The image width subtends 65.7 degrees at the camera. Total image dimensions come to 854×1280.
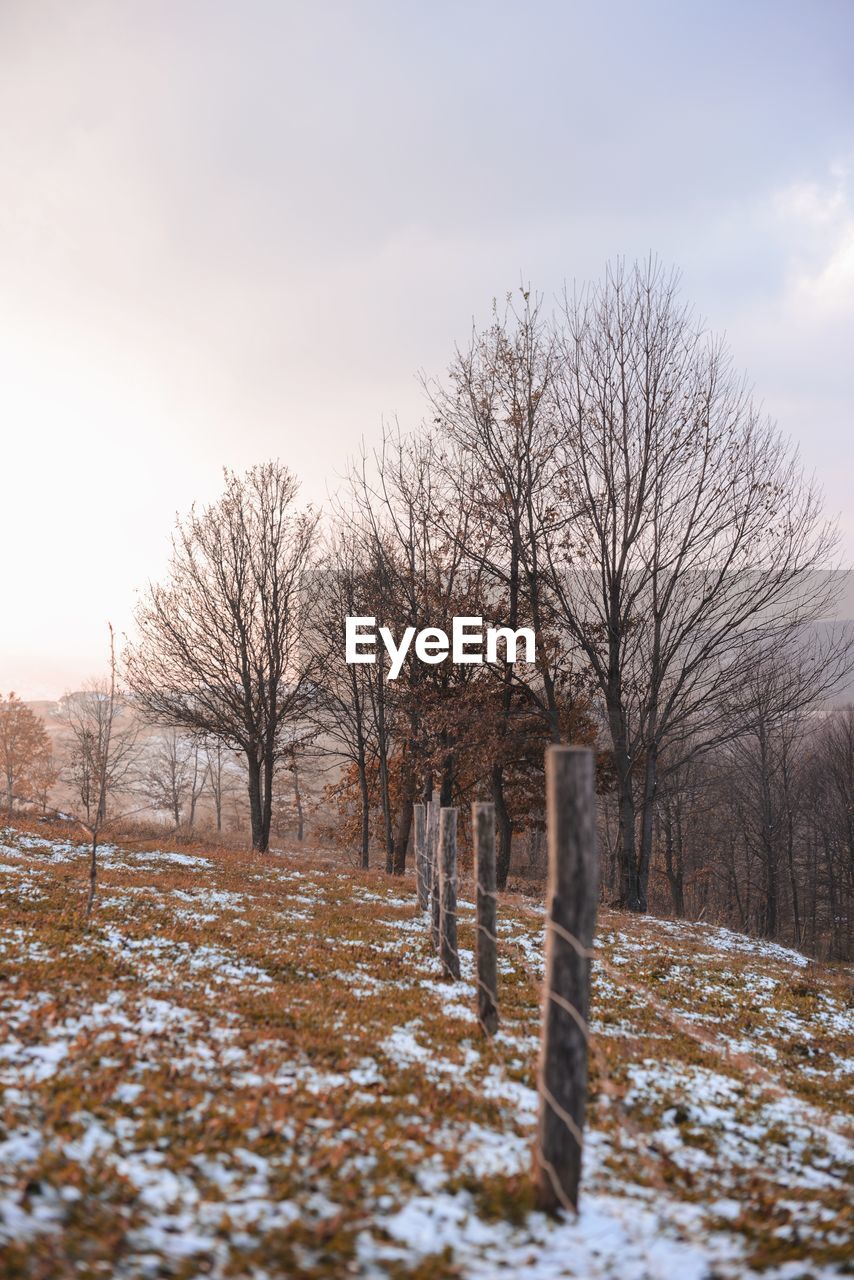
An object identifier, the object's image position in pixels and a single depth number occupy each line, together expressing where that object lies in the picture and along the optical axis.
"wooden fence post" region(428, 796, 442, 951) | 13.95
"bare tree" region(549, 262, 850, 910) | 19.16
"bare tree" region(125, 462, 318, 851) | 26.11
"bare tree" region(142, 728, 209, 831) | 52.90
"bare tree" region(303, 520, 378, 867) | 29.30
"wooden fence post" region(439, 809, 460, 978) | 9.09
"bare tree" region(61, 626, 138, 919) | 10.13
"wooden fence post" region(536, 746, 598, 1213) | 3.93
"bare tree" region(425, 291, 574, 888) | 21.48
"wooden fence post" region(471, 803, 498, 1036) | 6.94
